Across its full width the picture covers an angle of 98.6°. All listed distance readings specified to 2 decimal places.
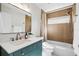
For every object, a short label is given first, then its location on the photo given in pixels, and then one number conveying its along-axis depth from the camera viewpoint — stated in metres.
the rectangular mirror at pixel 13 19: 1.60
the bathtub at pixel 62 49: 1.71
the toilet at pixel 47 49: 1.79
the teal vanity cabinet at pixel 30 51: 1.50
